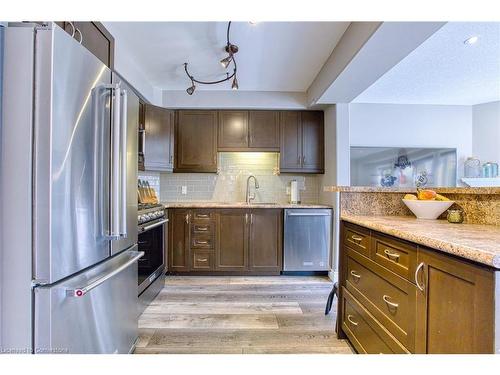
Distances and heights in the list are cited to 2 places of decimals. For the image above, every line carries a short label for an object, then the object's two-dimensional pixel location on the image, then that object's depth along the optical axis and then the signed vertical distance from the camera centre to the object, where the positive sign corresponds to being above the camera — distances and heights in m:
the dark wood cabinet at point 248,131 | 3.64 +0.79
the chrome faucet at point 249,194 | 3.78 -0.08
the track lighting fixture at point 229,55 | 2.38 +1.29
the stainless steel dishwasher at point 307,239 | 3.33 -0.66
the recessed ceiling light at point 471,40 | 2.27 +1.31
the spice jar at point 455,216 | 1.52 -0.17
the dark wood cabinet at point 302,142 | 3.65 +0.64
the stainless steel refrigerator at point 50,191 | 1.01 -0.02
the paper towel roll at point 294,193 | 3.78 -0.08
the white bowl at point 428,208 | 1.62 -0.13
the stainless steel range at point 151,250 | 2.34 -0.65
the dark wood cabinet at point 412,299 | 0.82 -0.46
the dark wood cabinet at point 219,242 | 3.34 -0.70
